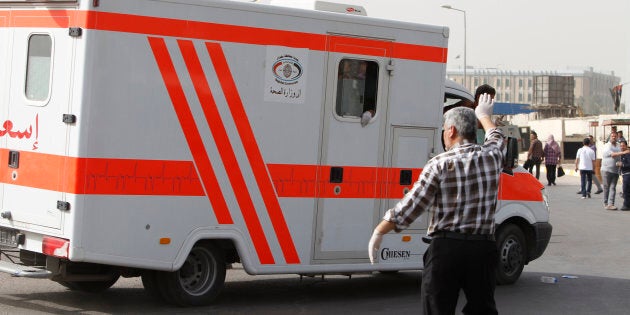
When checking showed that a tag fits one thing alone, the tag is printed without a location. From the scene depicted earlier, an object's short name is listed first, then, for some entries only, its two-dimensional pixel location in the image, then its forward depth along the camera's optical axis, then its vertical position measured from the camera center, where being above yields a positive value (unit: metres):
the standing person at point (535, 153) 29.89 +0.46
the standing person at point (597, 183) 26.86 -0.32
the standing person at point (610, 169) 22.36 +0.08
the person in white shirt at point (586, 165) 25.00 +0.14
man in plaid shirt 5.50 -0.36
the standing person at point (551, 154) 28.97 +0.43
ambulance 7.84 +0.09
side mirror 10.16 +0.12
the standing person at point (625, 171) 21.92 +0.05
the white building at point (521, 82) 174.00 +15.68
